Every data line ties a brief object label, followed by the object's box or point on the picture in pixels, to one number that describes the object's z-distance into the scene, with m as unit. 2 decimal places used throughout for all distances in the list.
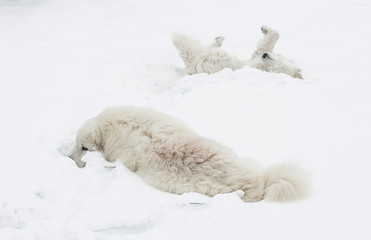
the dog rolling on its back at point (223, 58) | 7.22
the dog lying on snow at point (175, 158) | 3.62
